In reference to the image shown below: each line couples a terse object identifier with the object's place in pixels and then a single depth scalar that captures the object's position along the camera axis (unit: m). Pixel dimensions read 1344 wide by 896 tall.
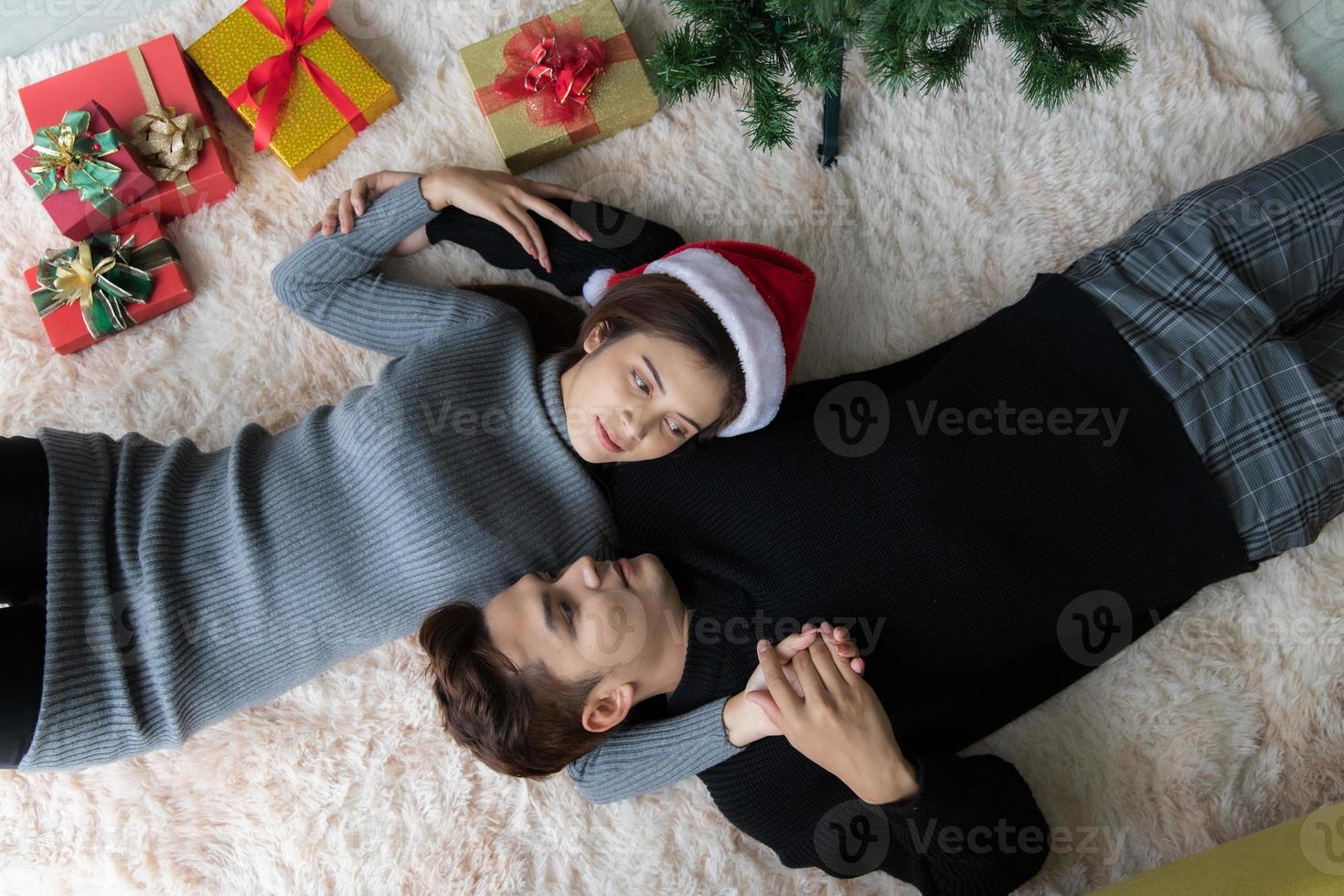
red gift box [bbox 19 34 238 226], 1.30
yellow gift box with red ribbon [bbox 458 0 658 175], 1.31
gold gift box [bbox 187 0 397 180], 1.33
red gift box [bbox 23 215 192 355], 1.29
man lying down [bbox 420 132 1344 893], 1.04
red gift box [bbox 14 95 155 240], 1.26
